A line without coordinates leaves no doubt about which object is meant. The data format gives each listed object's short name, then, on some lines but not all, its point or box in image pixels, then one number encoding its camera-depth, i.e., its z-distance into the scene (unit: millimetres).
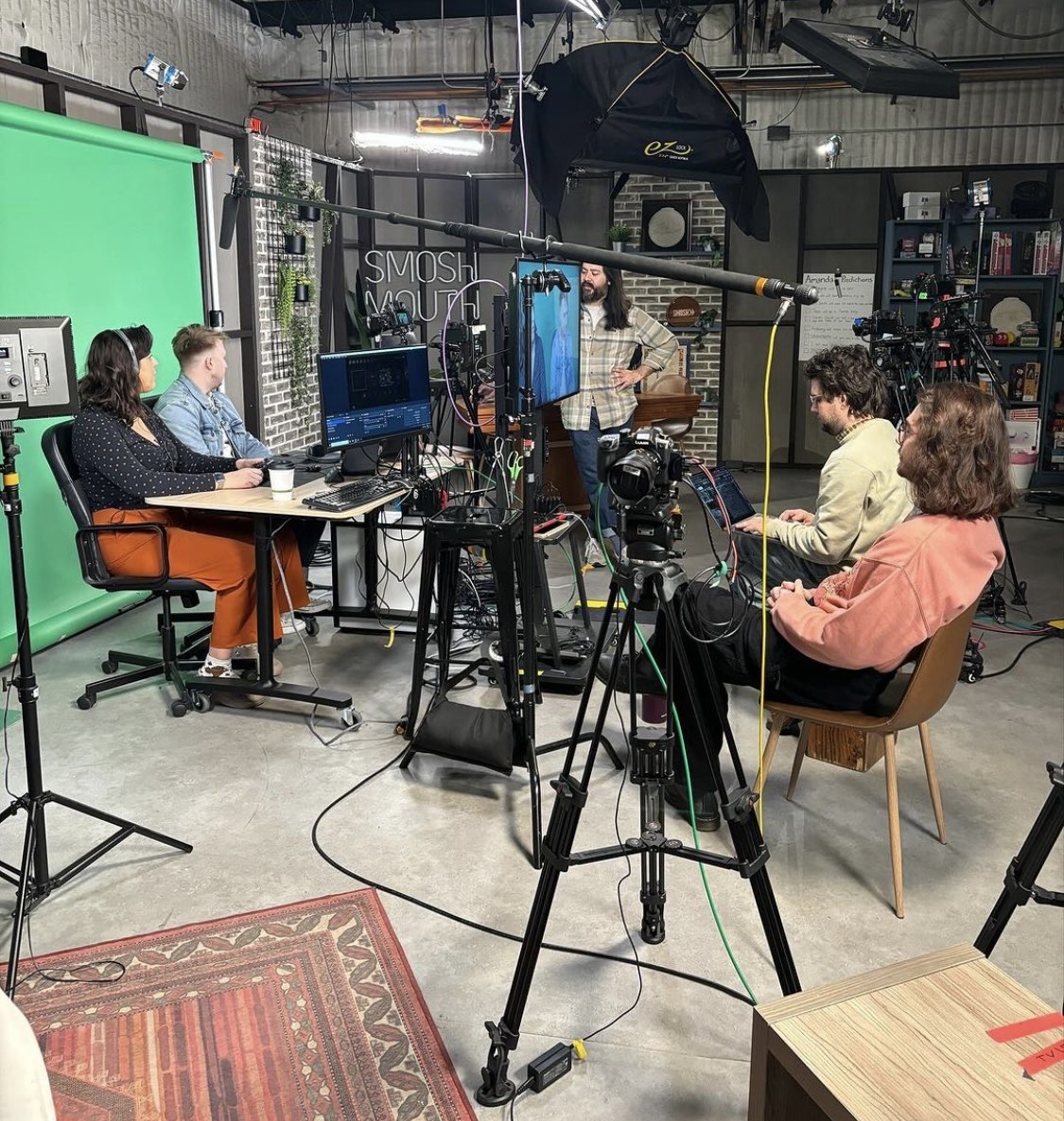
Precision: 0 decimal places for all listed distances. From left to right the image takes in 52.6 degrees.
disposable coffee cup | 3562
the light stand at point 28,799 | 2342
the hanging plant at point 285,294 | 6766
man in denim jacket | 4168
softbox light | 4480
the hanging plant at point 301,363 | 7113
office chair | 3572
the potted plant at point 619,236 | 7754
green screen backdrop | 4074
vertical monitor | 2729
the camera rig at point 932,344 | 4578
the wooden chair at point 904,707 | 2395
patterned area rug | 1918
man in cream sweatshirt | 3119
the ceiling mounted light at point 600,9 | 4188
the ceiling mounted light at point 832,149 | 7728
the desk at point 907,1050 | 1258
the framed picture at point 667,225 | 8078
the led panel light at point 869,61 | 4355
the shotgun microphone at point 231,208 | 3550
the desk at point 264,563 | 3490
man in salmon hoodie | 2312
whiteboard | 8258
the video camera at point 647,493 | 1891
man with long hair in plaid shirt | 5469
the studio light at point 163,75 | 5211
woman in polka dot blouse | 3592
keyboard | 3473
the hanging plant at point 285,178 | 6758
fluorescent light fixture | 7008
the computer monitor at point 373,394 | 3748
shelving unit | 7703
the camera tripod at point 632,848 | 1894
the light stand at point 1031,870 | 1727
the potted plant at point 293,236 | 6559
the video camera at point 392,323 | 4379
